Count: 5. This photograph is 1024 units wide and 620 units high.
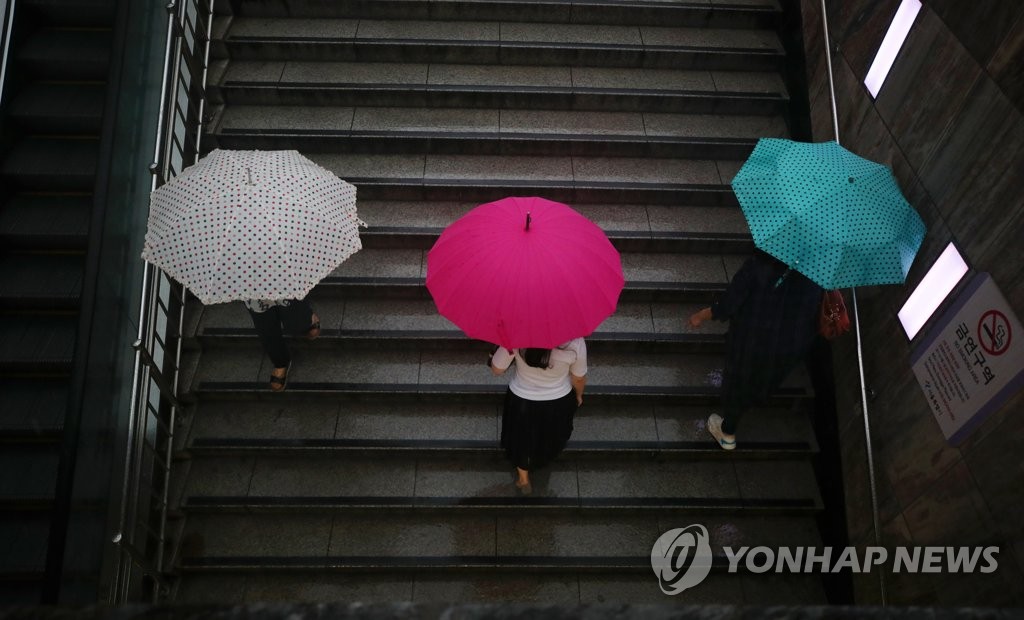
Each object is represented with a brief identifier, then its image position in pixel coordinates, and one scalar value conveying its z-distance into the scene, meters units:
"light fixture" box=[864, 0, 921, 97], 4.43
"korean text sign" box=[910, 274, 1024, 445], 3.36
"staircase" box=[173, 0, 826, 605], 5.06
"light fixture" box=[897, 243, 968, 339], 3.85
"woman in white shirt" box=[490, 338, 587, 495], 3.98
